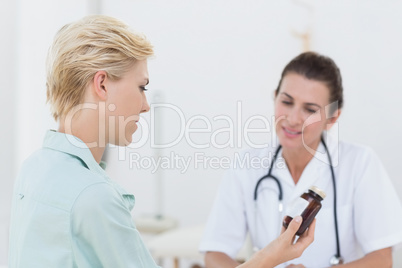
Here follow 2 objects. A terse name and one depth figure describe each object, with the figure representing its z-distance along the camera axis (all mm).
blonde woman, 1441
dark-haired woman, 1905
